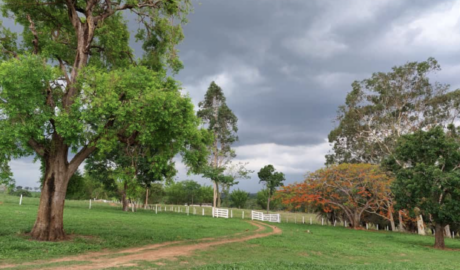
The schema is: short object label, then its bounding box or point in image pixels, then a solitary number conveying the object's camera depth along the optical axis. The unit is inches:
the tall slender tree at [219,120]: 1733.5
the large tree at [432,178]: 703.1
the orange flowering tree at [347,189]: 1144.2
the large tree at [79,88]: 418.9
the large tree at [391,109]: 1219.2
